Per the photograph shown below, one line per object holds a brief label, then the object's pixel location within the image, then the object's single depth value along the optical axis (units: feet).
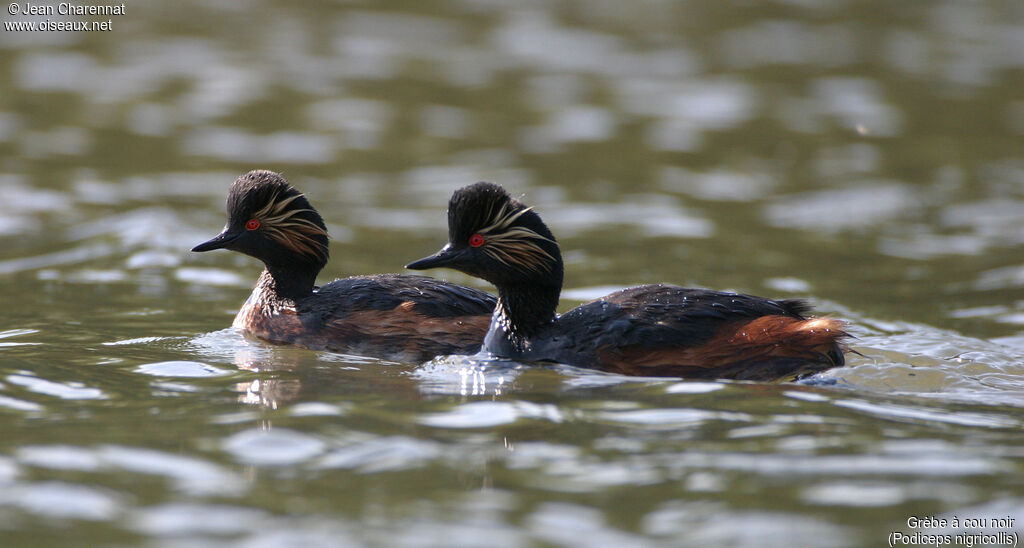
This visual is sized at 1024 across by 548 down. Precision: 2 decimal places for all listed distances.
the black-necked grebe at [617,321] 55.06
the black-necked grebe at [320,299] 62.49
